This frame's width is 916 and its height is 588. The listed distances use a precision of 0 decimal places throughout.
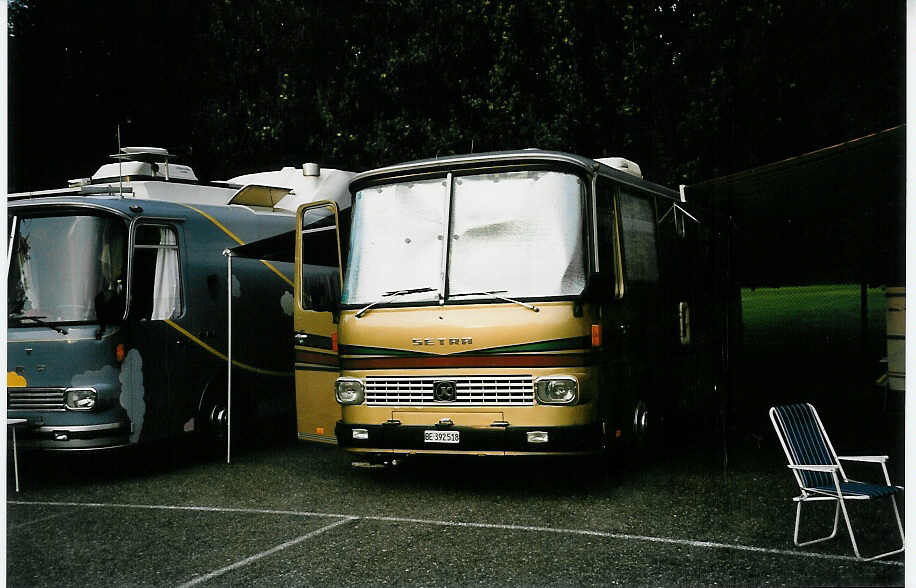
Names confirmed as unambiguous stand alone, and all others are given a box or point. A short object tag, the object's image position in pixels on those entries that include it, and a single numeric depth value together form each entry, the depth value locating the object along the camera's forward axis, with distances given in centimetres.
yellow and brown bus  845
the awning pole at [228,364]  1067
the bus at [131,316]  983
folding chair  671
